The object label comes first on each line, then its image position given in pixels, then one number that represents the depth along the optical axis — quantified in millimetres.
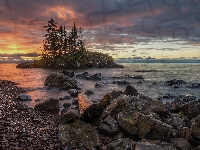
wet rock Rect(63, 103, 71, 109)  12672
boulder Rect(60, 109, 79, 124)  7396
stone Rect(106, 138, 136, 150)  6098
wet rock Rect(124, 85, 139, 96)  14840
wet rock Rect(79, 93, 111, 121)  7859
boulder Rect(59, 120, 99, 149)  6468
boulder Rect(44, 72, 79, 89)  21100
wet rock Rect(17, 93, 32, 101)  14087
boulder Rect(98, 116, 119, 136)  7335
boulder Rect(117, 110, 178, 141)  6758
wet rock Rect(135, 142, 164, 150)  5062
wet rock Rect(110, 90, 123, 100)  14139
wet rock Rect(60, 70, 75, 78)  35673
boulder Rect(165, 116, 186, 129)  8068
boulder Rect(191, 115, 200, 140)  6720
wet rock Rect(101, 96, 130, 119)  8267
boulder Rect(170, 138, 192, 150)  6349
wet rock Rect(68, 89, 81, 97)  16373
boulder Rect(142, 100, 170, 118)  9189
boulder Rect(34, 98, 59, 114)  11055
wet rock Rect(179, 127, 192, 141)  6876
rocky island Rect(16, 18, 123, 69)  68457
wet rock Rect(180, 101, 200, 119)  9376
